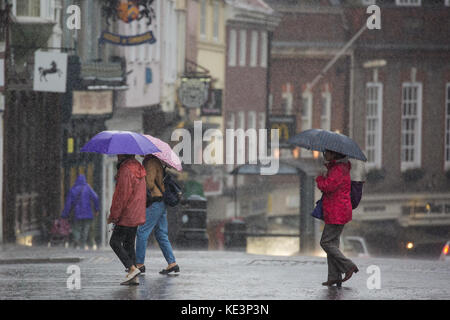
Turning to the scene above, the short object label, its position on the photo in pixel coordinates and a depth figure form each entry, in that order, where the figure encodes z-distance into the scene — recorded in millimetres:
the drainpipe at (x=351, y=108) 57875
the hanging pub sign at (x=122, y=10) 36625
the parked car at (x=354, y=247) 39069
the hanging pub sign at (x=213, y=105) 47000
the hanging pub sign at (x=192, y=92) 44250
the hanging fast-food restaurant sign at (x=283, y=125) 52250
